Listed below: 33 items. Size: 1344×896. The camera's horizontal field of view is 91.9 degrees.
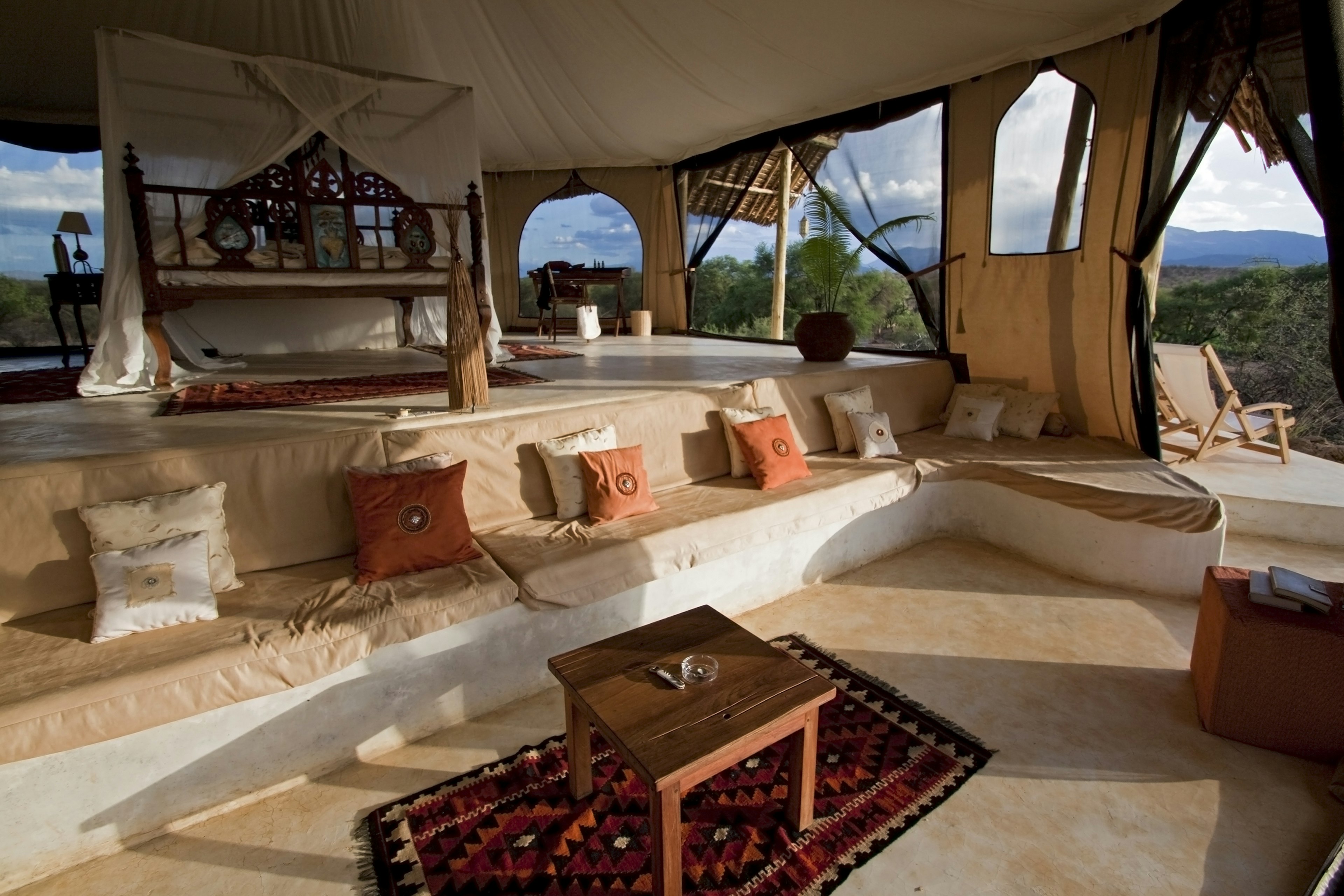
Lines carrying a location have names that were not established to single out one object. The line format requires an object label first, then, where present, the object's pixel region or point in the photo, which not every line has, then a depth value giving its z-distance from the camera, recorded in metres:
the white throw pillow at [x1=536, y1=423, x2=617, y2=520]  2.91
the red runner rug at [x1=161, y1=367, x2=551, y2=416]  3.42
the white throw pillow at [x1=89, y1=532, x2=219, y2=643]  1.93
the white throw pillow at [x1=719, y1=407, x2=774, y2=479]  3.53
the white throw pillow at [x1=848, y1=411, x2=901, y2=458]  3.83
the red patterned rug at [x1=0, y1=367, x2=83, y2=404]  3.74
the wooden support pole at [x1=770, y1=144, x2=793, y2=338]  7.47
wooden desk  7.16
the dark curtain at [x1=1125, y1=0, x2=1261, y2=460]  3.27
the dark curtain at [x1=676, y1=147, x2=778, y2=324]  7.56
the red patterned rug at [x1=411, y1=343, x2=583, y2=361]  5.57
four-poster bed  3.99
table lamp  5.80
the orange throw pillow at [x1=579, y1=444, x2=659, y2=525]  2.85
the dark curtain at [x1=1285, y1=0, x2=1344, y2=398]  2.12
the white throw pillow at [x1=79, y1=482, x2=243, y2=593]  2.07
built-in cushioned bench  1.74
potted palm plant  4.89
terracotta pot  5.00
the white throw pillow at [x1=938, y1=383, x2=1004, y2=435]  4.54
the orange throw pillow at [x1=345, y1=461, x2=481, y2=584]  2.34
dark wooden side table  4.92
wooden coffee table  1.49
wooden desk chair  6.93
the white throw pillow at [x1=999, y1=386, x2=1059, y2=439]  4.24
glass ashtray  1.78
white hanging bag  7.35
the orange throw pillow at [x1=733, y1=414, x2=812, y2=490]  3.33
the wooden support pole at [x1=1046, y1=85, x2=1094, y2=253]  4.07
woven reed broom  3.00
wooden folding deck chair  4.32
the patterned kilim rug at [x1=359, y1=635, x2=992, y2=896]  1.67
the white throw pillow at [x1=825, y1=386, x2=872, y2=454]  3.96
